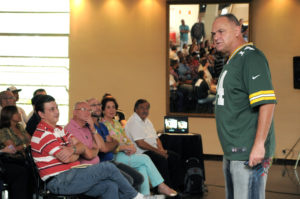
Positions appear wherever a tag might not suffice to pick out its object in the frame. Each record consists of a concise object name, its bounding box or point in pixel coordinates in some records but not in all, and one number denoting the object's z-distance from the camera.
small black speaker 8.55
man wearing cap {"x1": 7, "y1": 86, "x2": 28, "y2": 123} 7.05
